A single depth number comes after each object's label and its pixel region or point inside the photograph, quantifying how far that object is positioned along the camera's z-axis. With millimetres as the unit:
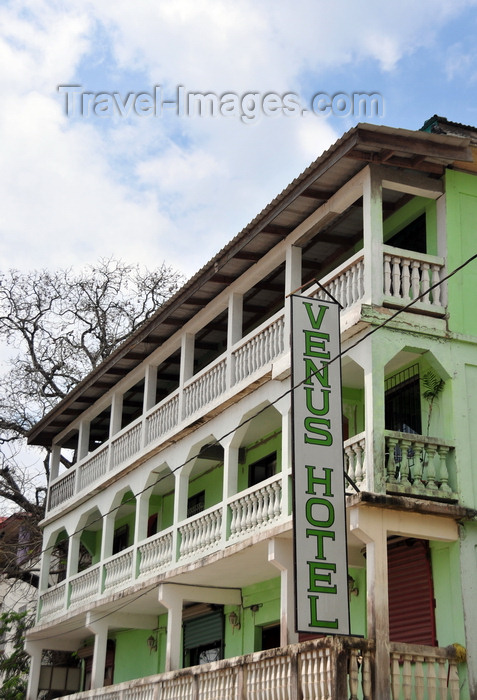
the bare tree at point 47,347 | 28667
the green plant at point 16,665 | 26594
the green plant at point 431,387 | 14039
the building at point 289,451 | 12773
